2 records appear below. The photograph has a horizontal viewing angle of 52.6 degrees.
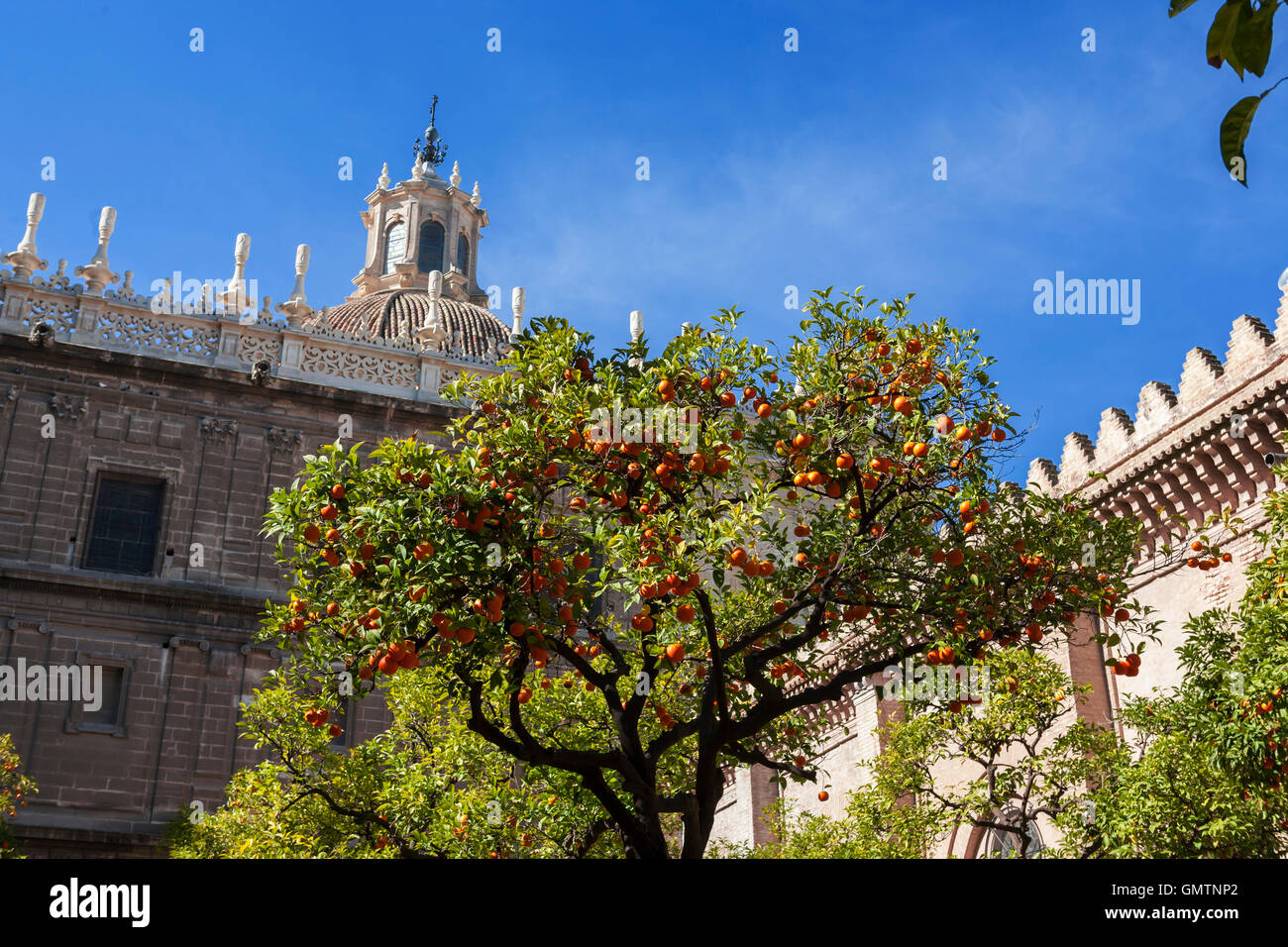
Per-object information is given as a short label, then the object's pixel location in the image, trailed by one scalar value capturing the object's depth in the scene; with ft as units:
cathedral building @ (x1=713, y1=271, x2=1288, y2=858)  56.18
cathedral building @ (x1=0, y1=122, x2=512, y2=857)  79.20
